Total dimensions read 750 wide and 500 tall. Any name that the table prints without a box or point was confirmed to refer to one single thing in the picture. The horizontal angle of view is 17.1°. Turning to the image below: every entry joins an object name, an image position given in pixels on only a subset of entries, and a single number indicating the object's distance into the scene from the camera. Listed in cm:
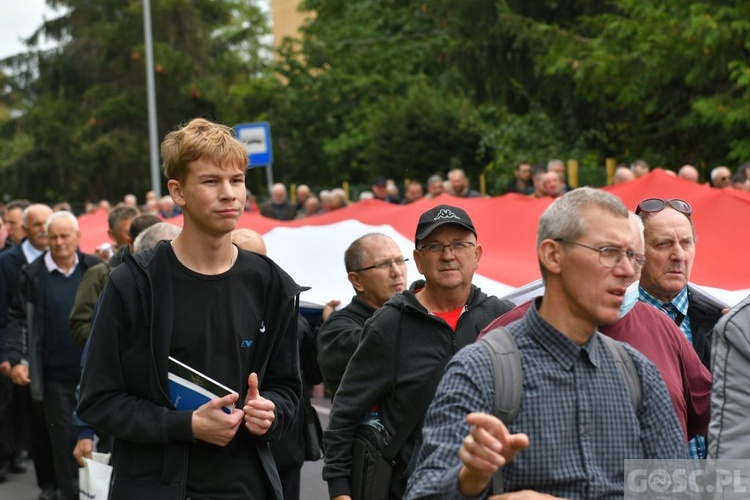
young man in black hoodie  816
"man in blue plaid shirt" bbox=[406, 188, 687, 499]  611
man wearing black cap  952
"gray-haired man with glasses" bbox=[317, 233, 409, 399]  1143
